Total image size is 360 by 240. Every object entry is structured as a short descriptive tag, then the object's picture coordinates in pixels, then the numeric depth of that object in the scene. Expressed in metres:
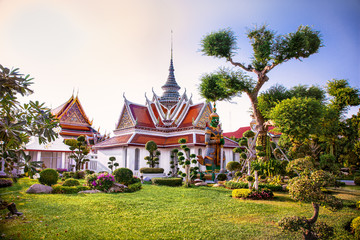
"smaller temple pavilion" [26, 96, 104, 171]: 23.39
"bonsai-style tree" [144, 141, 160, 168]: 19.53
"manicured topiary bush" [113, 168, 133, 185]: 13.44
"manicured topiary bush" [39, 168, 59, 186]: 12.16
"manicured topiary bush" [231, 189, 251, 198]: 10.42
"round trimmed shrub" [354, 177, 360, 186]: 15.66
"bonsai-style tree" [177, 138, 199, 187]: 14.62
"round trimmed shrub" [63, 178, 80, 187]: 12.28
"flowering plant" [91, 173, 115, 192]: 11.94
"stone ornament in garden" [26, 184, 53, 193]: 10.73
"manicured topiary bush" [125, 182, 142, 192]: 12.32
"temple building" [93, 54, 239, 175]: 21.55
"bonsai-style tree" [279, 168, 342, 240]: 5.45
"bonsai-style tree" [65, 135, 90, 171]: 19.10
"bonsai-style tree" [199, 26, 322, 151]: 14.09
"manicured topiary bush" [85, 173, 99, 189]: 12.24
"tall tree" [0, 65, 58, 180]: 4.80
